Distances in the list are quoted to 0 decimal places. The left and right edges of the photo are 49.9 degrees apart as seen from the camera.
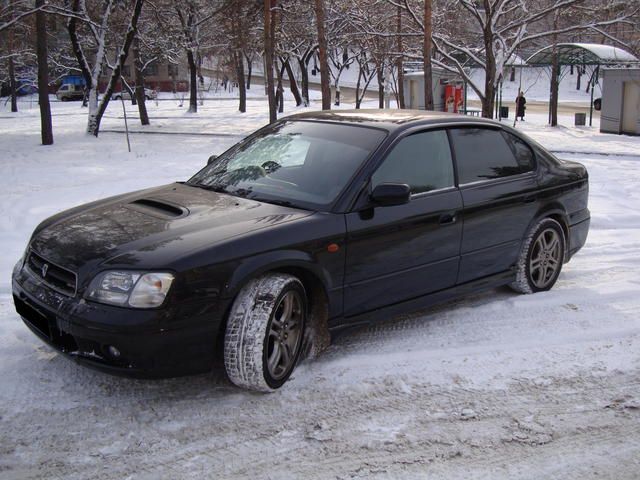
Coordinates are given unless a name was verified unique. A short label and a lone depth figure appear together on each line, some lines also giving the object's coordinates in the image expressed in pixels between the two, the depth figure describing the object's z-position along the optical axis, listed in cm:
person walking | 2903
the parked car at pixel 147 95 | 5700
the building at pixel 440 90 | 2778
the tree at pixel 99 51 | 2106
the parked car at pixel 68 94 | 5512
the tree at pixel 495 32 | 1908
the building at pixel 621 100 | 2289
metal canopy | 2575
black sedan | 344
